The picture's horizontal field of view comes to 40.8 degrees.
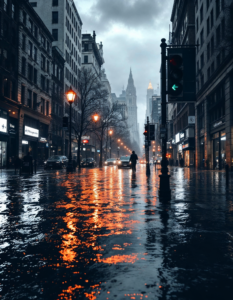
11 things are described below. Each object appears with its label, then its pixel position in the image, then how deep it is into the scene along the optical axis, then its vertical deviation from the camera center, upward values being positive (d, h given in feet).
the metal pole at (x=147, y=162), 82.63 +0.90
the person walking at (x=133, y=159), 99.99 +2.02
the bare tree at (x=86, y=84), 154.54 +38.90
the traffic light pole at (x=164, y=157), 33.27 +0.84
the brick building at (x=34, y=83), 127.65 +37.90
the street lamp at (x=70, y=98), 93.18 +20.05
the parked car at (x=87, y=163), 170.70 +1.23
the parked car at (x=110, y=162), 196.89 +2.04
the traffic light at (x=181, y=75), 32.76 +9.74
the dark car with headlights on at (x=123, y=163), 152.05 +1.08
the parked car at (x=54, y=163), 122.11 +0.90
